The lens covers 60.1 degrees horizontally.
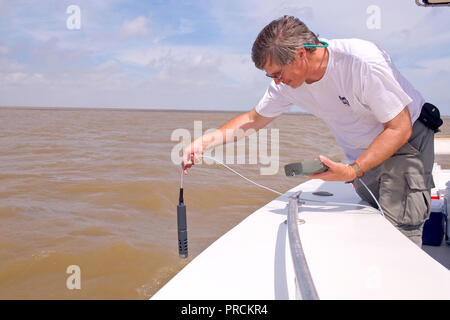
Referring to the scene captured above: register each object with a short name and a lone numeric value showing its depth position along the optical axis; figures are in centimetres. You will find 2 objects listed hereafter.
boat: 99
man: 148
